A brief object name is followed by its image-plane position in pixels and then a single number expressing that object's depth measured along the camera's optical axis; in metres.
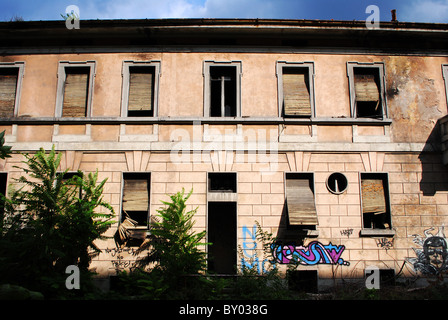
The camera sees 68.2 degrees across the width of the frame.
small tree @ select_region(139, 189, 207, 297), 8.16
